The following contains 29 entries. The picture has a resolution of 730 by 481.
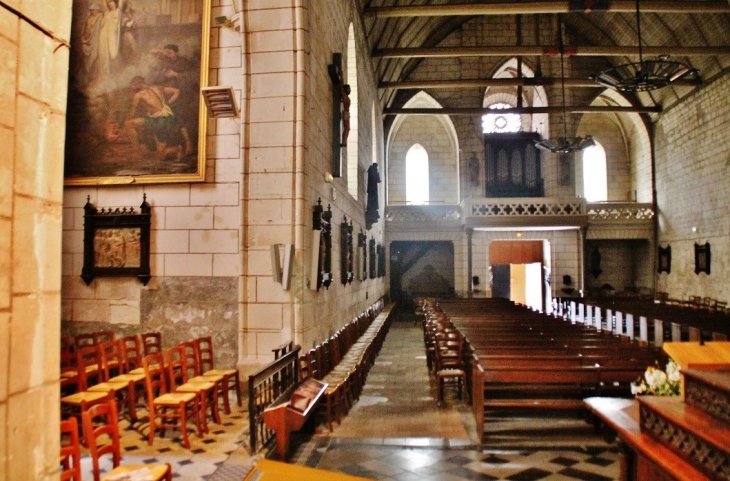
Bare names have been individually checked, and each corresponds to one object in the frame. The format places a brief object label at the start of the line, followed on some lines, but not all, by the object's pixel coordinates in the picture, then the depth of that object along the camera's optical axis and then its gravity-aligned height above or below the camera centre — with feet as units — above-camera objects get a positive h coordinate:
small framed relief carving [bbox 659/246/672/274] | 62.18 +0.69
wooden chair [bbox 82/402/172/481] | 10.75 -3.92
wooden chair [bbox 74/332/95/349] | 22.86 -3.30
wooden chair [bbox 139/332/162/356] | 22.61 -3.40
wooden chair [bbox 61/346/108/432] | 16.52 -4.17
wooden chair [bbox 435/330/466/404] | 22.24 -4.45
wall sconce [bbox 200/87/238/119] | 22.29 +7.00
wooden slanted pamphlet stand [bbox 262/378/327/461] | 13.83 -3.95
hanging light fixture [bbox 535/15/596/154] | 51.21 +11.93
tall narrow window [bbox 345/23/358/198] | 37.65 +9.64
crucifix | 28.09 +8.56
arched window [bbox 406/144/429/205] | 73.46 +12.63
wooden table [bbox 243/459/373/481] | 7.66 -3.07
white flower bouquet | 11.72 -2.58
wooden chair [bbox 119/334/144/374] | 20.93 -3.88
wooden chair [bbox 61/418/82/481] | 10.58 -3.70
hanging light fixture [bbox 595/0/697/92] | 30.14 +11.17
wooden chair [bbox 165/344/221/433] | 17.46 -4.15
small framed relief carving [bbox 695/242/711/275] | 53.72 +0.71
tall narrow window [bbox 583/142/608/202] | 73.97 +12.83
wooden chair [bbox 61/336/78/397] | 19.74 -4.01
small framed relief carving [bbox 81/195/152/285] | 24.73 +1.08
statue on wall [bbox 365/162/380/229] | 43.57 +5.50
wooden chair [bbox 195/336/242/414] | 19.99 -4.19
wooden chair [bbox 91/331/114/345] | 23.57 -3.23
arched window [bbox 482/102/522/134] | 76.74 +20.49
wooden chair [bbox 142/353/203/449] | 16.28 -4.47
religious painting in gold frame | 24.93 +8.32
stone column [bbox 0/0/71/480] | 6.02 +0.42
